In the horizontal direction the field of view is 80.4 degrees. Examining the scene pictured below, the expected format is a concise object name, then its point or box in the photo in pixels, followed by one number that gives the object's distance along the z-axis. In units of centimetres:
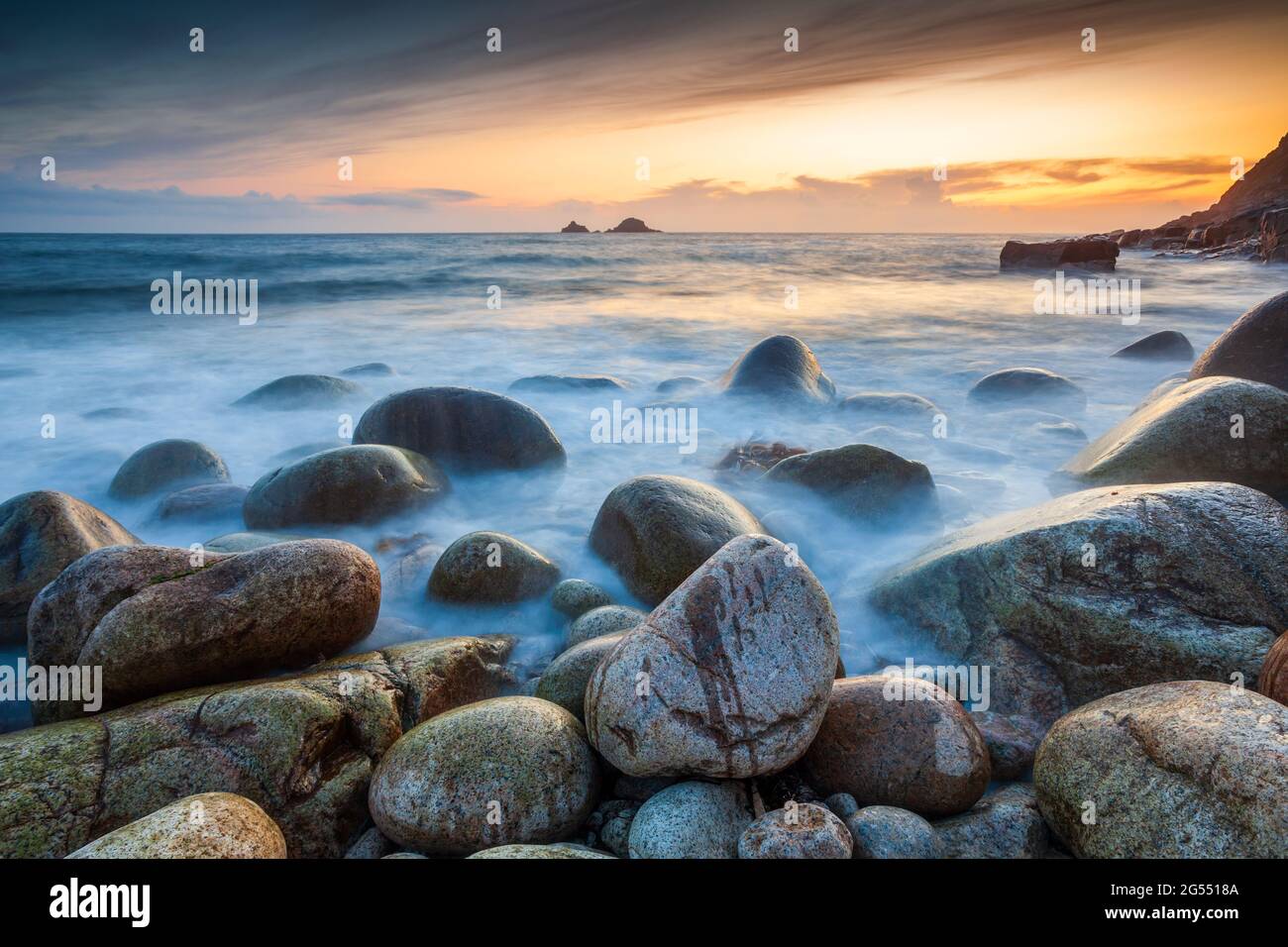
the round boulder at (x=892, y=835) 292
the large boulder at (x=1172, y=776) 254
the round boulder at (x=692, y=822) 297
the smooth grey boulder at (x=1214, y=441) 546
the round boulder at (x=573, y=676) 387
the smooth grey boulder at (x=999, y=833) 310
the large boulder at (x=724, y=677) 316
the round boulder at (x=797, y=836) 272
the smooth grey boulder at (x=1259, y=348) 713
